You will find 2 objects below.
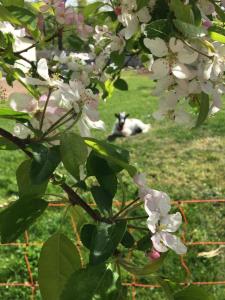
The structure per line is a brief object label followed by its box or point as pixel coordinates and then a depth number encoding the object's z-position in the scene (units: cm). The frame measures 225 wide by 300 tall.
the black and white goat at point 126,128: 510
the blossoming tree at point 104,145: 50
